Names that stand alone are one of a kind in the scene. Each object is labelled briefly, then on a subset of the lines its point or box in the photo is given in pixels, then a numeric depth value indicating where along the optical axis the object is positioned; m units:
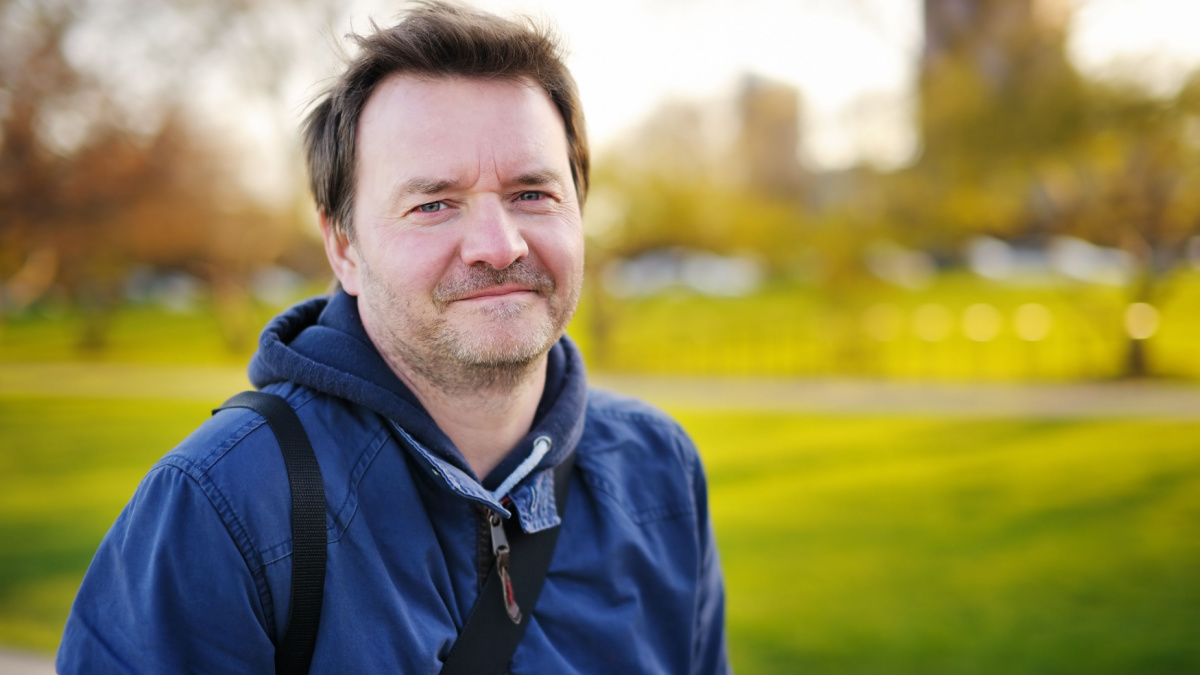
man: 1.26
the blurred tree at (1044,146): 7.96
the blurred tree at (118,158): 8.71
